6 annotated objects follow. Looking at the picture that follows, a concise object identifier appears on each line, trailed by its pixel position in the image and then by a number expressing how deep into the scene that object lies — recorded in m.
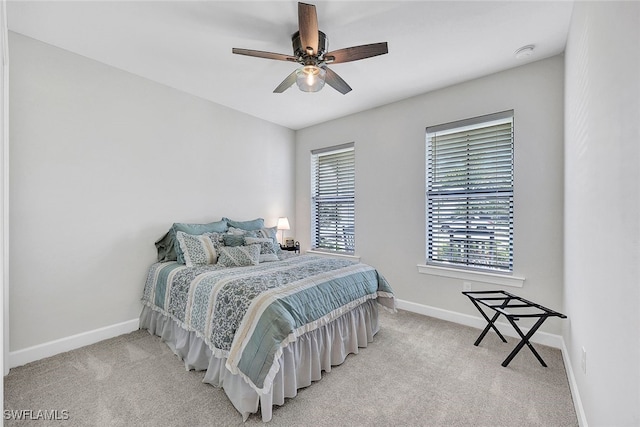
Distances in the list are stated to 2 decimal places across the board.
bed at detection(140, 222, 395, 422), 1.79
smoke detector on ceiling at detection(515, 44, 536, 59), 2.49
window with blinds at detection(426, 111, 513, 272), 2.96
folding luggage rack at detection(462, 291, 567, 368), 2.20
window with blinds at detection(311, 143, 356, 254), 4.35
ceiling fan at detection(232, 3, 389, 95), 1.95
